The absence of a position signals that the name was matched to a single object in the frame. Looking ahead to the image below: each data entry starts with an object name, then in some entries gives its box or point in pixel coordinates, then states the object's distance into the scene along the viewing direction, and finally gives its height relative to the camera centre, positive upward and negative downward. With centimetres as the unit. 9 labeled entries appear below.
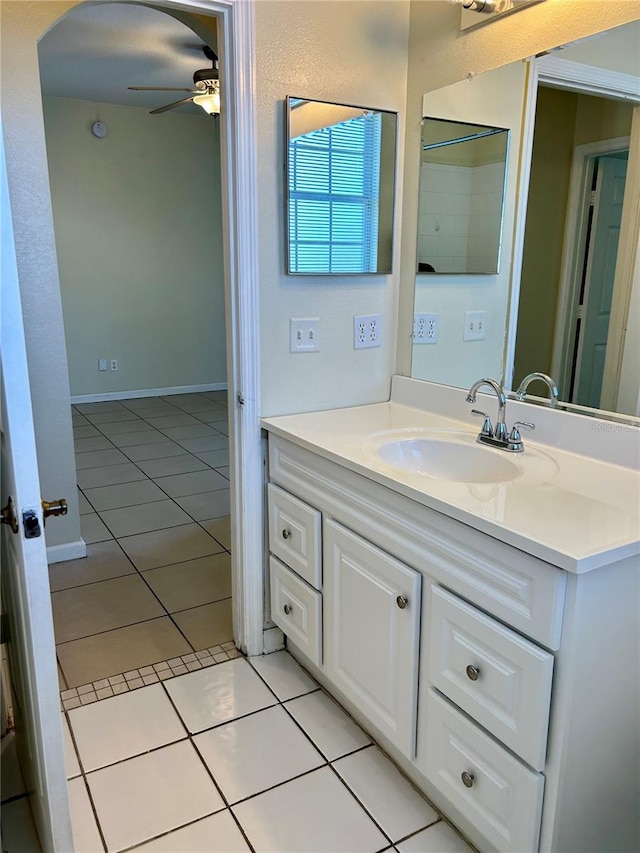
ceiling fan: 332 +94
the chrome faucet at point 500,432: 165 -42
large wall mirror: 146 +10
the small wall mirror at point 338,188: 189 +24
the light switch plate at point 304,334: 201 -21
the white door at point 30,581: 104 -56
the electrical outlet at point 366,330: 213 -20
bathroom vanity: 114 -70
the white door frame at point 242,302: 174 -10
